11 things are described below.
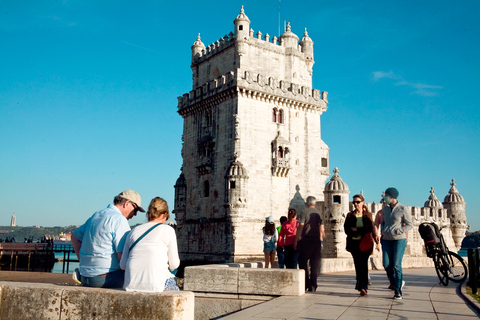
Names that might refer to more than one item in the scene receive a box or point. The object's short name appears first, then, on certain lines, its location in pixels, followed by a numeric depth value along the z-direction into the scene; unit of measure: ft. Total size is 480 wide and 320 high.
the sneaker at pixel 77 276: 22.52
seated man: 21.43
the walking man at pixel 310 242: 36.32
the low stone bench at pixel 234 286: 33.30
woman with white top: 19.76
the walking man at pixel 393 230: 32.81
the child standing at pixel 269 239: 47.85
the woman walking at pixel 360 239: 33.42
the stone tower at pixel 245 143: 105.50
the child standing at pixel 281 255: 44.81
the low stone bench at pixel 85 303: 18.66
